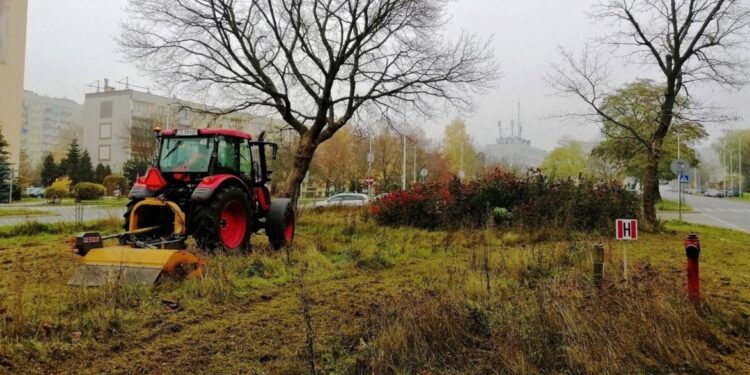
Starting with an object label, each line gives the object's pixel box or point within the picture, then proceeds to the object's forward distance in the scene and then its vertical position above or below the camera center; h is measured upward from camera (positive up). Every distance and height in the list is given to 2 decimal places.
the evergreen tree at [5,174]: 34.84 +1.57
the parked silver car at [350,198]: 29.43 +0.10
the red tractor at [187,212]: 6.57 -0.25
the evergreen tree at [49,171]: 55.12 +2.86
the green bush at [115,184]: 44.69 +1.22
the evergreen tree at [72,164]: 53.81 +3.63
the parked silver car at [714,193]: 79.06 +1.62
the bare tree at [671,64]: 14.81 +4.28
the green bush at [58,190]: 33.84 +0.46
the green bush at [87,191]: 33.69 +0.42
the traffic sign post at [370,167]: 38.05 +3.13
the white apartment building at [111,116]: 83.19 +13.78
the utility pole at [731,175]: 88.22 +5.26
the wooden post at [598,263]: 6.37 -0.78
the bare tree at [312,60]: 17.22 +4.97
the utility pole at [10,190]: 34.25 +0.41
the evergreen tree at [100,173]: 57.75 +2.92
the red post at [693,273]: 5.35 -0.75
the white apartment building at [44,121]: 109.00 +17.80
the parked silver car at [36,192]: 50.31 +0.48
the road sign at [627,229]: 6.71 -0.36
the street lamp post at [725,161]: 91.22 +8.16
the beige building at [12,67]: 41.38 +10.90
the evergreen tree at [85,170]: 54.38 +3.00
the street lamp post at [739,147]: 90.10 +10.15
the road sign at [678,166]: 21.88 +1.62
